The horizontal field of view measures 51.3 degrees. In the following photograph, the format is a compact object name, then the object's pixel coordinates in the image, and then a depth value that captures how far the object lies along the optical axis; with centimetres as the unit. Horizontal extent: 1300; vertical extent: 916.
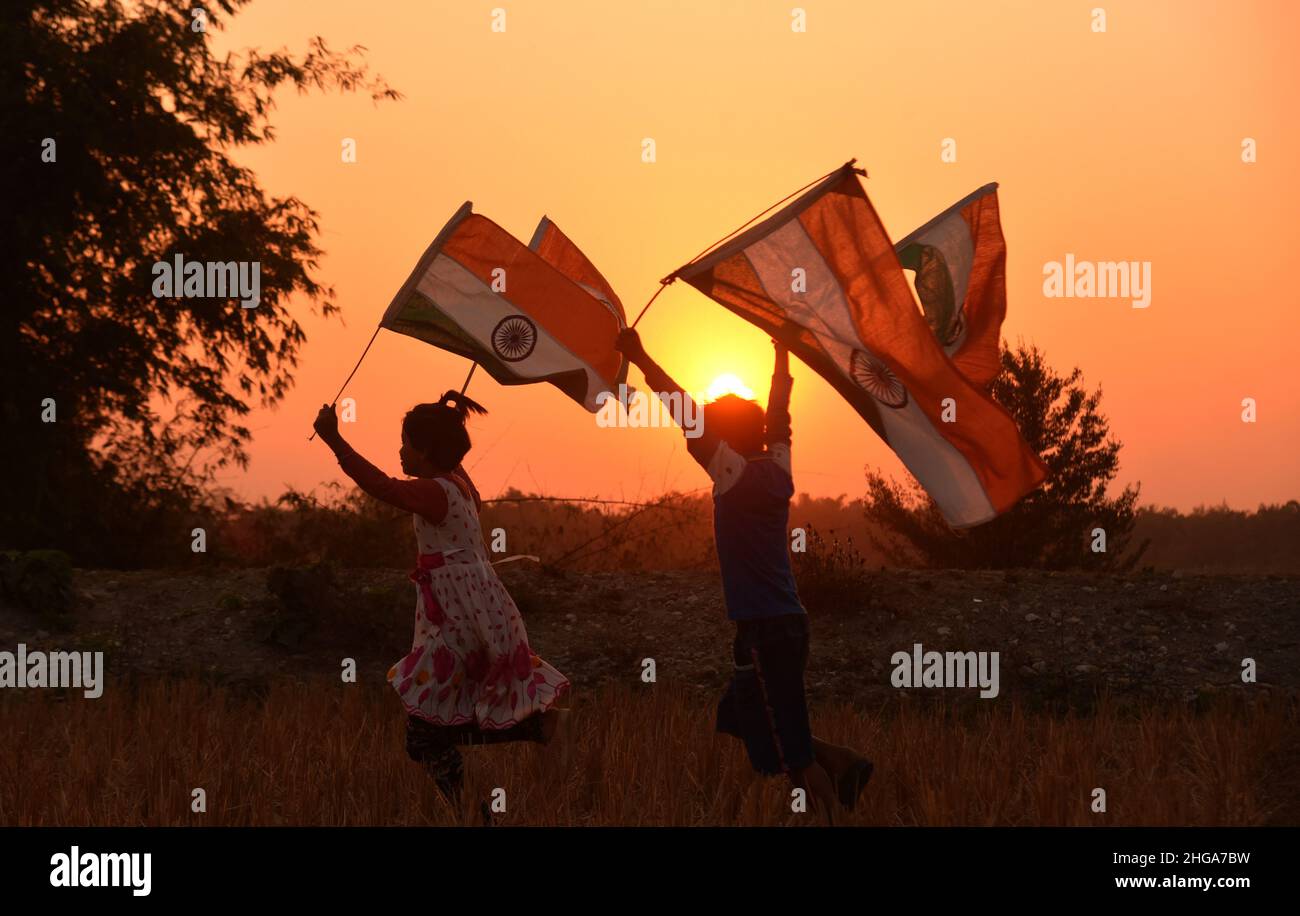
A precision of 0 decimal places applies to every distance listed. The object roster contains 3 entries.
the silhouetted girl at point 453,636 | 585
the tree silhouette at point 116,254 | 1822
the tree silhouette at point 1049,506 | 1833
